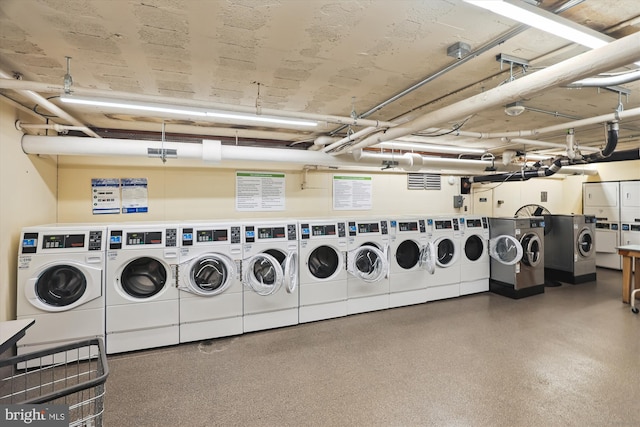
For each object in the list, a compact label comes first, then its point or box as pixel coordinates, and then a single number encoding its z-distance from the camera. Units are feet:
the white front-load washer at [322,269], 12.39
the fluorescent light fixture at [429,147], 15.55
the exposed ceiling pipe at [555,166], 10.12
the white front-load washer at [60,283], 9.07
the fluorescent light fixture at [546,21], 4.46
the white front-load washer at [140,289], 9.93
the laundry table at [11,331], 4.87
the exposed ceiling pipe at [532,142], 13.46
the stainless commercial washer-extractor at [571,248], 18.18
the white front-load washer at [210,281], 10.61
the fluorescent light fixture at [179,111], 8.13
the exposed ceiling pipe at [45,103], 7.49
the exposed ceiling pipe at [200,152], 10.08
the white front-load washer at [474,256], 15.81
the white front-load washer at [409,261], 14.17
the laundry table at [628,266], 14.11
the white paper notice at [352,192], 17.04
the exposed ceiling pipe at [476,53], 5.16
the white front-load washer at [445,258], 15.08
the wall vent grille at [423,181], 19.04
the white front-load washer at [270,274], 11.14
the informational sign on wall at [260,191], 14.93
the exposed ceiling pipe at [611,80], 6.17
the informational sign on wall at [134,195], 13.14
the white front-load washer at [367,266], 13.16
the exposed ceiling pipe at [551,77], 4.90
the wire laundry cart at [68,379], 3.91
